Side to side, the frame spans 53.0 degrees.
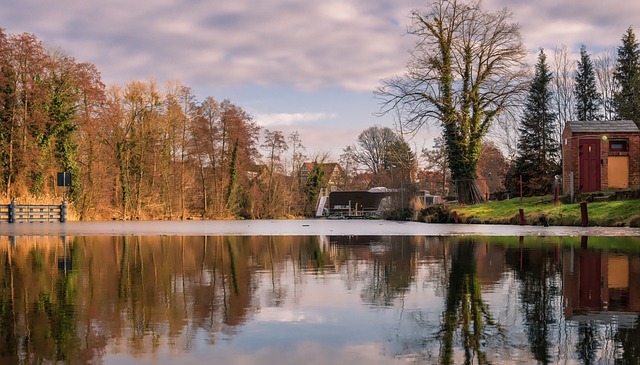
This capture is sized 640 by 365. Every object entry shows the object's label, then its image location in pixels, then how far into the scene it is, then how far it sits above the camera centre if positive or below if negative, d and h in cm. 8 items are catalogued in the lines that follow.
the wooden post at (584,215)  2603 -68
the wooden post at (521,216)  3091 -83
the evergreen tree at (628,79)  6244 +1253
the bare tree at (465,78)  4219 +804
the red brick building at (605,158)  4194 +262
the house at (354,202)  8162 -27
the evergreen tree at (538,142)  5359 +540
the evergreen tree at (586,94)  7238 +1190
